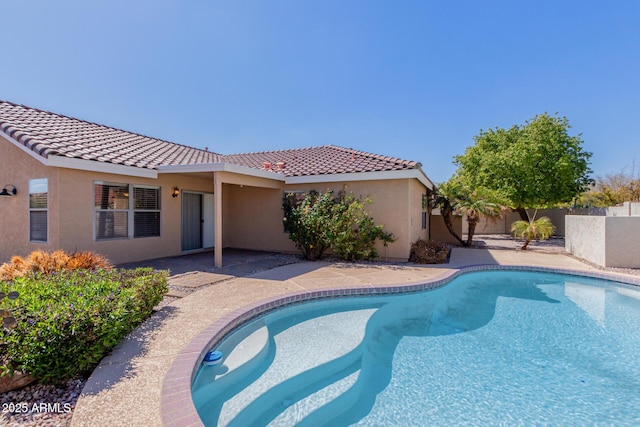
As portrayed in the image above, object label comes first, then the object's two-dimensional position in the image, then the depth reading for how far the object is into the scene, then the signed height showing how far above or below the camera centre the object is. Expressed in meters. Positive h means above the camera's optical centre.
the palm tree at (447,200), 17.30 +0.85
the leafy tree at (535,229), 16.36 -0.75
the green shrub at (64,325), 3.66 -1.47
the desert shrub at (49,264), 7.15 -1.24
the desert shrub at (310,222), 12.48 -0.36
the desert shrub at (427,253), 12.64 -1.64
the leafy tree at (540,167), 22.94 +3.69
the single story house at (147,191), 9.68 +0.88
